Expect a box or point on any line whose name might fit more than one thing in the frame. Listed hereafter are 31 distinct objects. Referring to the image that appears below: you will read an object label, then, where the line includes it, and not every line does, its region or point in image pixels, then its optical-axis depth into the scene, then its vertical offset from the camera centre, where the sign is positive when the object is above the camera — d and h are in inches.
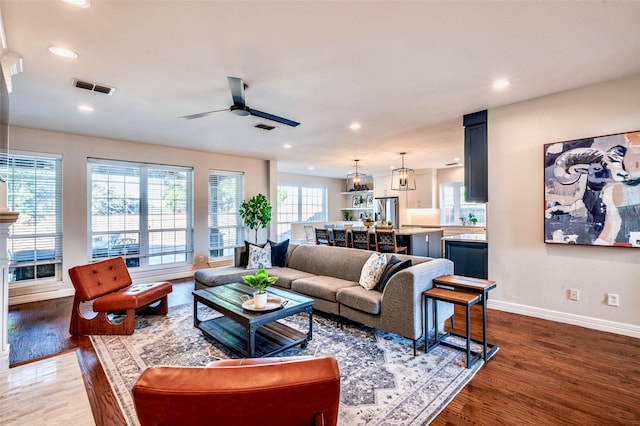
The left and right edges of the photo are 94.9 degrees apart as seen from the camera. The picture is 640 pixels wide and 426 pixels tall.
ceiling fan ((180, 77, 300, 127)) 112.2 +47.5
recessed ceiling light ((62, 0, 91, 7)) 74.8 +55.4
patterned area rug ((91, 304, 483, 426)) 78.5 -51.0
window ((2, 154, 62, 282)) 180.7 +1.5
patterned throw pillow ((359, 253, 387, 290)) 132.6 -25.7
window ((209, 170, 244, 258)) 267.1 +4.0
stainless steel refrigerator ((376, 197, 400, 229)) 368.5 +6.0
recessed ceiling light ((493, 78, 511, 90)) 121.9 +55.0
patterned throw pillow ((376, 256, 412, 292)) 124.2 -23.8
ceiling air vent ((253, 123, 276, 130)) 180.7 +55.8
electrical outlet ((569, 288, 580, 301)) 132.3 -36.9
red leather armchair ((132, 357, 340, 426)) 33.9 -21.1
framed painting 118.8 +9.1
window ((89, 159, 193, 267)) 210.7 +4.0
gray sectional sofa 109.7 -33.9
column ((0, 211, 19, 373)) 98.2 -23.2
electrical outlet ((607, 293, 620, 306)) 123.3 -36.9
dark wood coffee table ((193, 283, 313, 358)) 101.0 -45.7
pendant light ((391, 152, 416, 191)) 267.3 +35.9
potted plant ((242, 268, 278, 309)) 109.5 -26.0
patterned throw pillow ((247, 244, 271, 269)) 187.9 -26.8
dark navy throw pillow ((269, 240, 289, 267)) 196.1 -25.7
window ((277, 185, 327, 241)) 393.1 +14.2
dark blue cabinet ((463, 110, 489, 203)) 159.6 +31.5
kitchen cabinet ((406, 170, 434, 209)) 352.5 +25.9
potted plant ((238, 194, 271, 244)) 270.1 +3.8
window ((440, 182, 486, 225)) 335.9 +8.9
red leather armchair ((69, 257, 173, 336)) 127.3 -36.3
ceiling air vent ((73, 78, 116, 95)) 120.3 +55.5
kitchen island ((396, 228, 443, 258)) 235.3 -23.2
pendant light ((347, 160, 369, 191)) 305.3 +44.0
